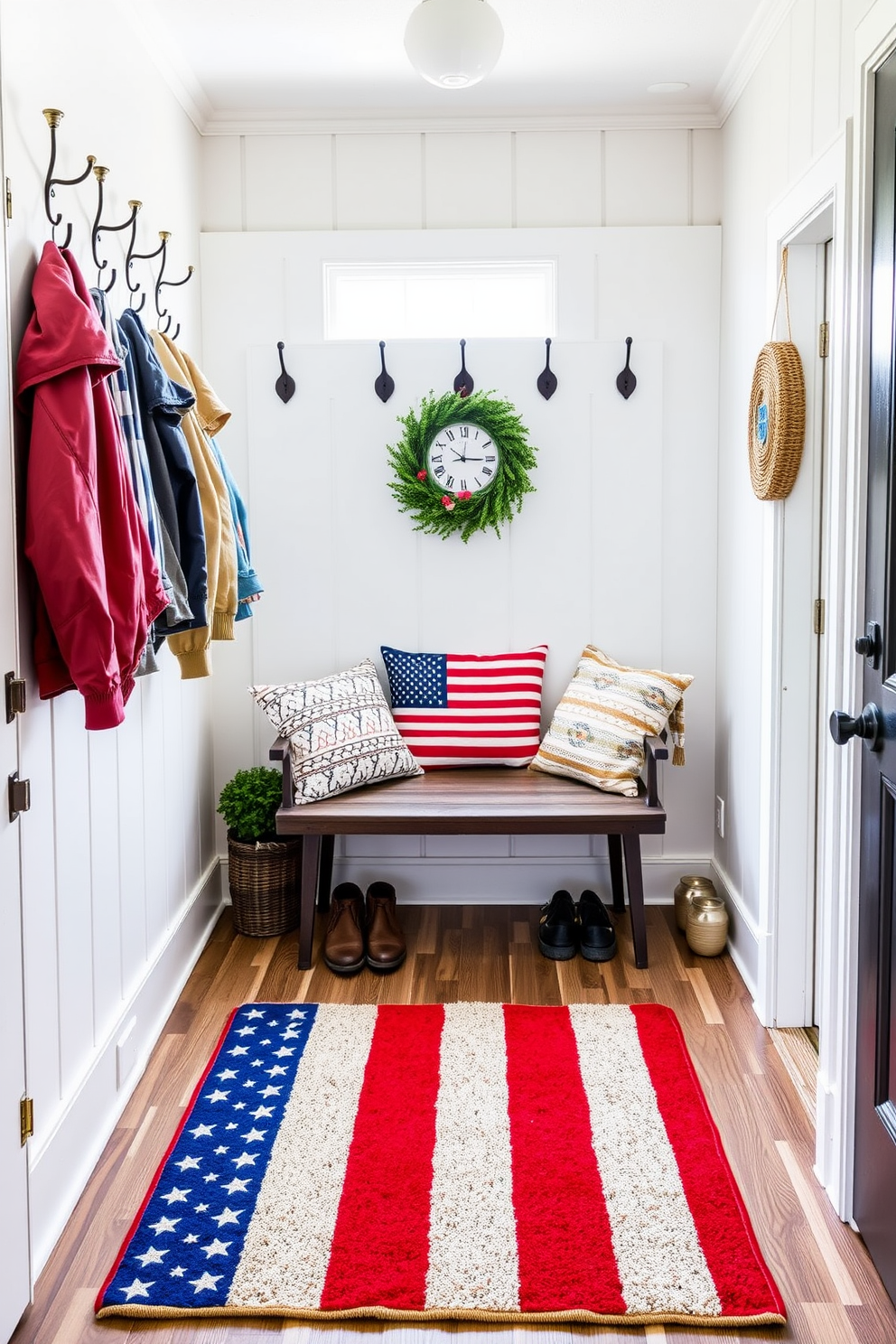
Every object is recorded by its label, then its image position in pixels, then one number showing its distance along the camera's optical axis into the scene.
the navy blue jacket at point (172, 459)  2.34
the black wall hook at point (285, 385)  3.56
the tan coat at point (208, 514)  2.68
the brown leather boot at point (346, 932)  3.17
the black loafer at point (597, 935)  3.26
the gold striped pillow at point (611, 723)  3.32
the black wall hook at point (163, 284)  2.92
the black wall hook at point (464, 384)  3.54
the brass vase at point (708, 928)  3.27
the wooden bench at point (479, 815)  3.09
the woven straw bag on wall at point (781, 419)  2.70
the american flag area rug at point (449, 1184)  1.84
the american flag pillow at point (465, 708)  3.55
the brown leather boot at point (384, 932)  3.20
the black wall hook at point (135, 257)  2.59
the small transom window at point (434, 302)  3.60
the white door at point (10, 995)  1.75
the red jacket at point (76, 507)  1.84
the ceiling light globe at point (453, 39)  2.34
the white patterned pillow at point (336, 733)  3.26
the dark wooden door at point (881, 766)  1.84
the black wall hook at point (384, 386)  3.55
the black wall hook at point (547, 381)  3.54
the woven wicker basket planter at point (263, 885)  3.43
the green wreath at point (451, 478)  3.48
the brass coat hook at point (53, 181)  1.92
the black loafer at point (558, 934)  3.28
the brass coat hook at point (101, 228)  2.17
